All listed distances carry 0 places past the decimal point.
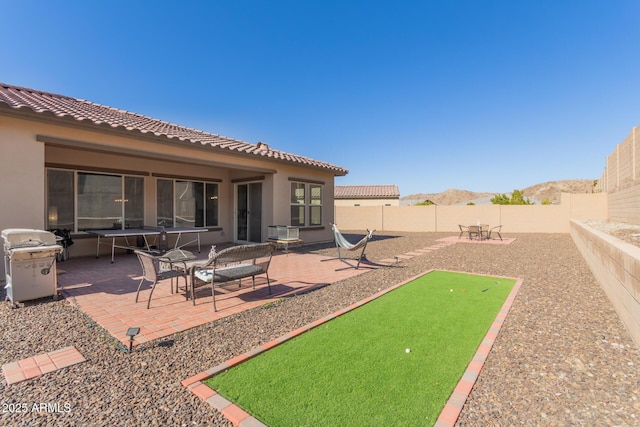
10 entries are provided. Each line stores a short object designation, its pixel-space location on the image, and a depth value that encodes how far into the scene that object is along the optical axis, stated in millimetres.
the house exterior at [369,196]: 35312
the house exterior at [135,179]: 6156
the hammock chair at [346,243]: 7444
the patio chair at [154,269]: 4543
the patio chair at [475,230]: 15770
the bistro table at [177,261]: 5062
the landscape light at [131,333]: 3235
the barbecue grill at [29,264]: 4645
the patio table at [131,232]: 8320
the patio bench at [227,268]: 4629
